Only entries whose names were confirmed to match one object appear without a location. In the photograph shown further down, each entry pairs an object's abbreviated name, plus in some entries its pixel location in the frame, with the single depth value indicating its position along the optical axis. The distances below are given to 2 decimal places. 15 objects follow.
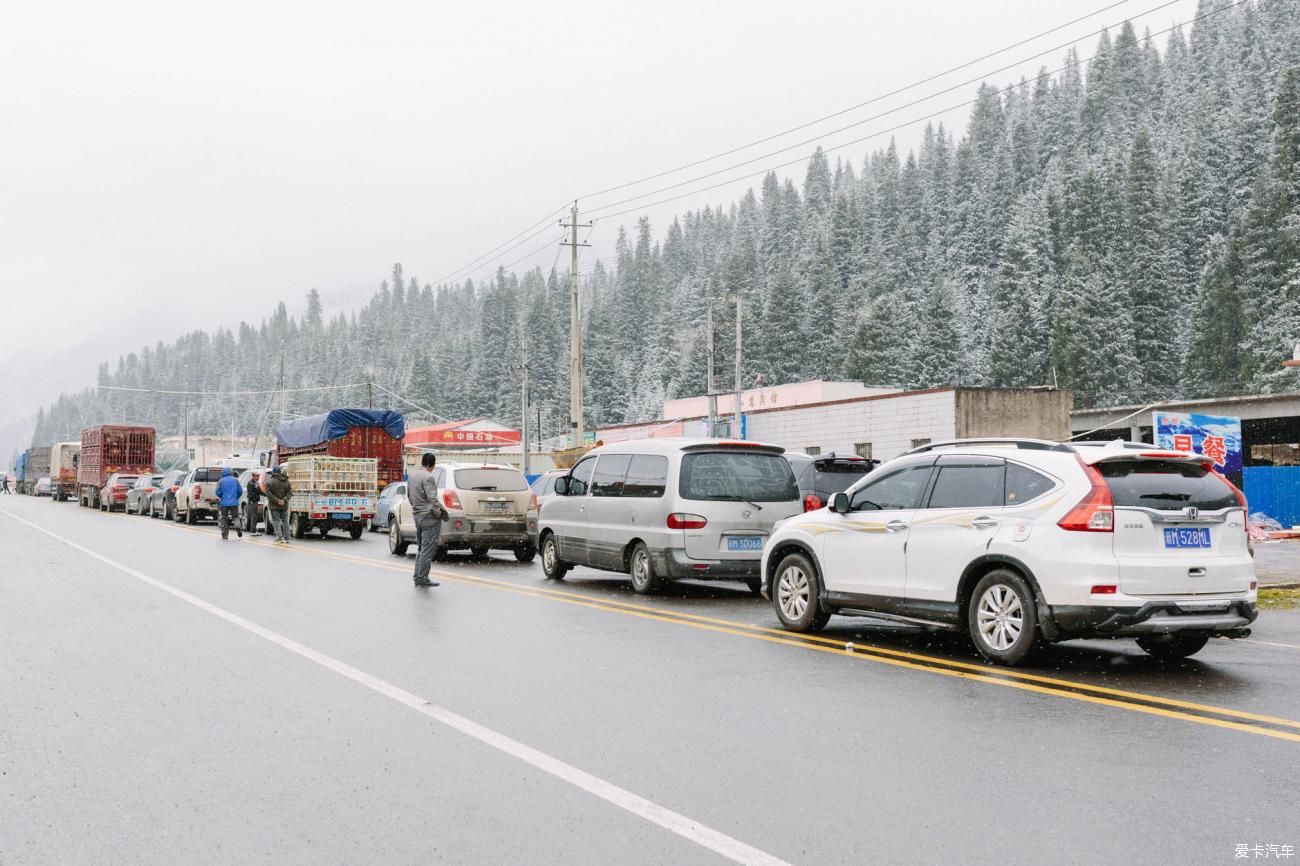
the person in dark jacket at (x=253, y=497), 25.61
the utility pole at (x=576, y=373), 36.06
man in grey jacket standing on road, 14.73
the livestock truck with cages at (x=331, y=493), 25.50
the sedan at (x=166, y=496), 35.57
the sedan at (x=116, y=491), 43.84
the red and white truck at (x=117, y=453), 46.75
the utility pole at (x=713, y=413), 37.16
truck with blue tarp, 30.77
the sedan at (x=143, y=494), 39.19
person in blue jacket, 25.27
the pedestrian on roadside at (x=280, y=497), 23.56
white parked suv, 7.75
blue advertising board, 23.28
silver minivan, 12.89
